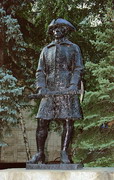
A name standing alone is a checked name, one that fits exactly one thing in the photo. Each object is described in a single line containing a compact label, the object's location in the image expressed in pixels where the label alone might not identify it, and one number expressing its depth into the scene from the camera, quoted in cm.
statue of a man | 522
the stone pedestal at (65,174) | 445
